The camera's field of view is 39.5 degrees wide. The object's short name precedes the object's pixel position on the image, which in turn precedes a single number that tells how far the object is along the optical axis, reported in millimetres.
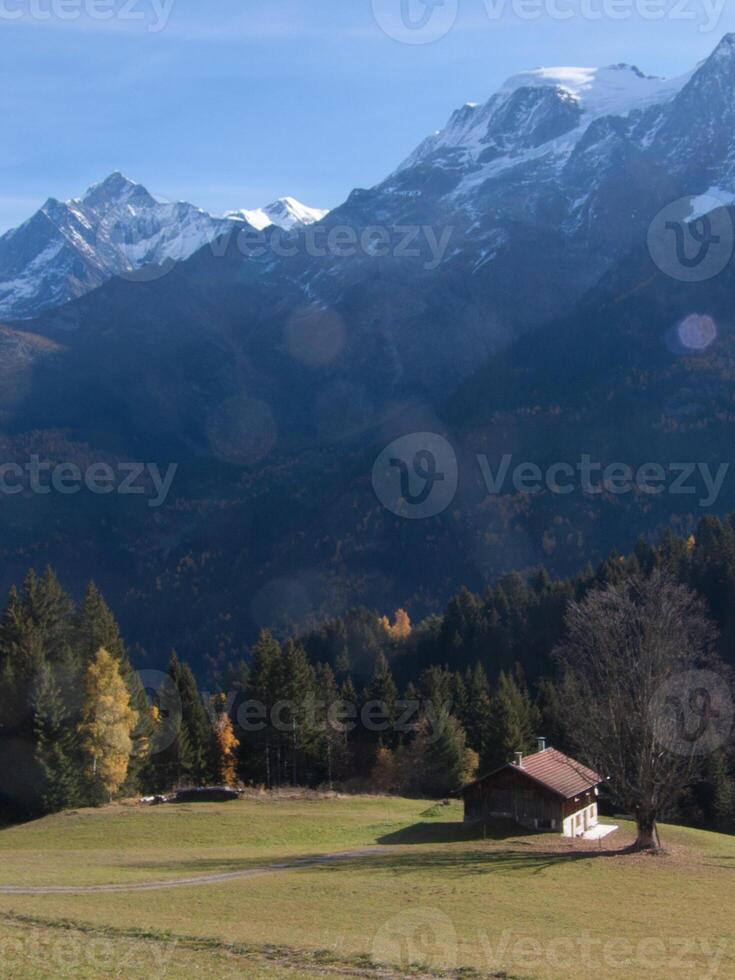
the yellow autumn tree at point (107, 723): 65875
